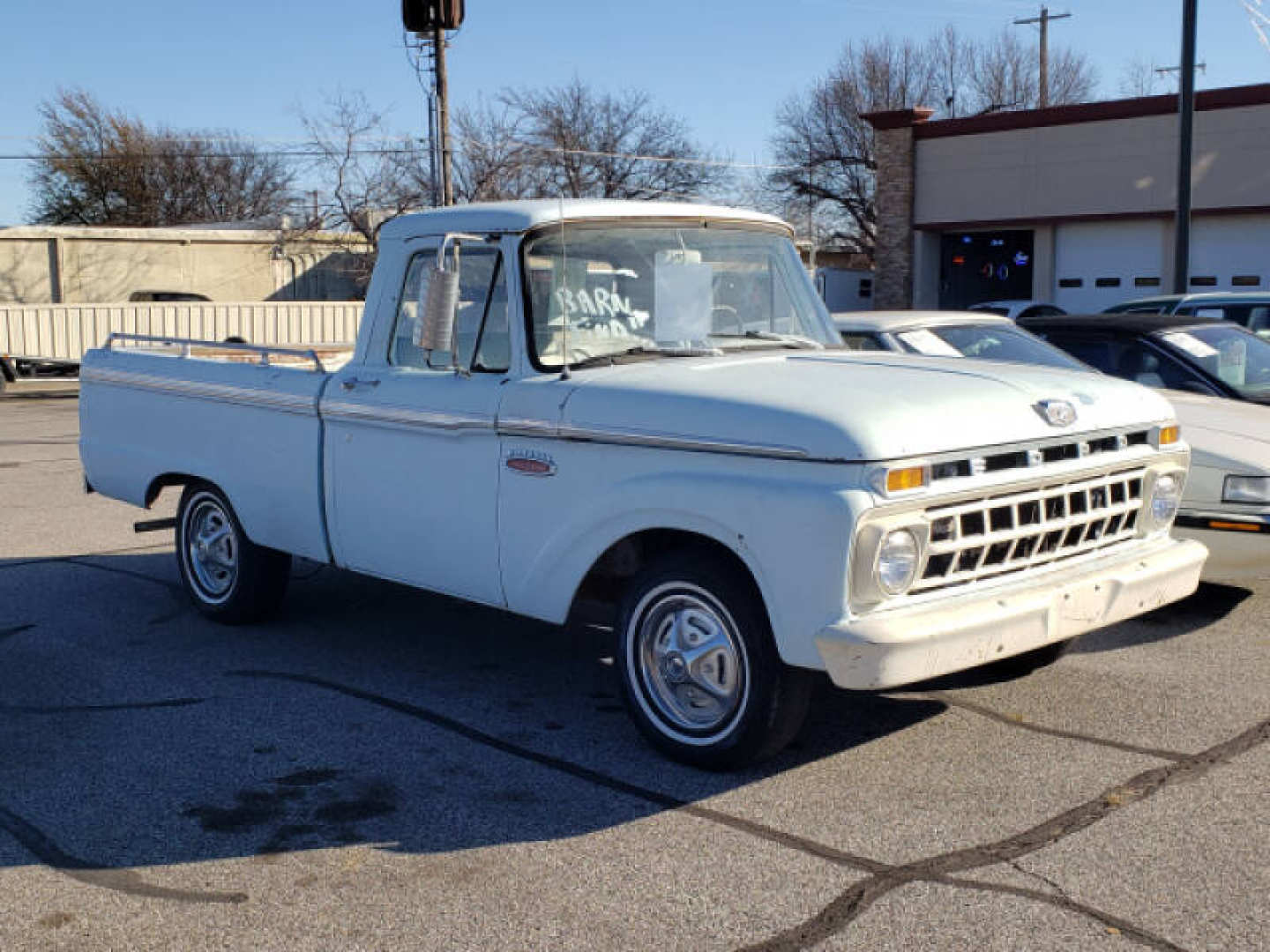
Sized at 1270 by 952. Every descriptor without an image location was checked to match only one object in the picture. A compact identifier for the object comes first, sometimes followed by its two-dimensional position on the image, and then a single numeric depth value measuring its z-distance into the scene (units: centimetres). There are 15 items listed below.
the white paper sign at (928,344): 852
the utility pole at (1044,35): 5069
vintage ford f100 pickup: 446
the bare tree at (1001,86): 5562
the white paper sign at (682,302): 575
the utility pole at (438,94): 2772
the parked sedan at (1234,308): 1240
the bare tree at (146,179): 5488
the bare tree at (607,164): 4772
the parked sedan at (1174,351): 861
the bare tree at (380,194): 4209
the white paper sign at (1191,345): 873
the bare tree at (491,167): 4325
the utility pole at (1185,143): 1777
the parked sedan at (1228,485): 673
